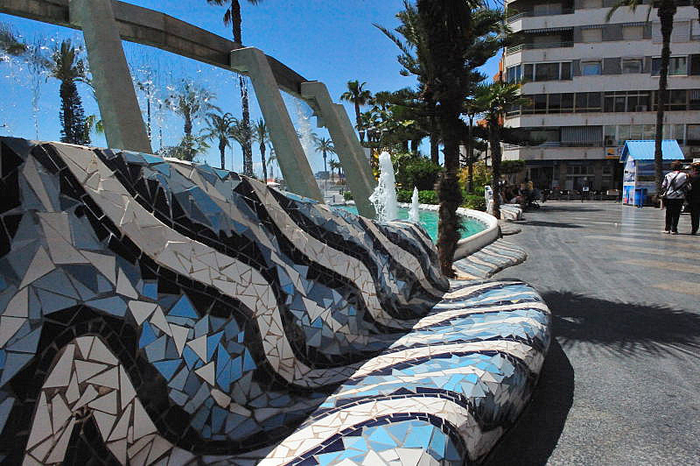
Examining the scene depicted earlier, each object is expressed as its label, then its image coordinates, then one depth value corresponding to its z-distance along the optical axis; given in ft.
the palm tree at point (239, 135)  64.34
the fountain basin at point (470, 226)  29.99
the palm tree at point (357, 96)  161.99
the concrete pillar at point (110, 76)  24.32
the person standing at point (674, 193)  37.55
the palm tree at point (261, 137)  102.73
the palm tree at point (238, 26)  72.74
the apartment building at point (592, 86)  137.49
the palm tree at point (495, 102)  66.69
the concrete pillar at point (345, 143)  45.73
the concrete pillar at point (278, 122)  35.29
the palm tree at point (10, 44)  34.80
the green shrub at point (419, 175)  98.02
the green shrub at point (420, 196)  87.30
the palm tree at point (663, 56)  77.03
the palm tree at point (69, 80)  45.62
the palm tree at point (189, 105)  49.28
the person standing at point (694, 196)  37.58
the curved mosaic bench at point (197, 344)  4.67
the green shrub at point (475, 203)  71.59
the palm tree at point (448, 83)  20.54
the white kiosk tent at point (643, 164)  85.22
